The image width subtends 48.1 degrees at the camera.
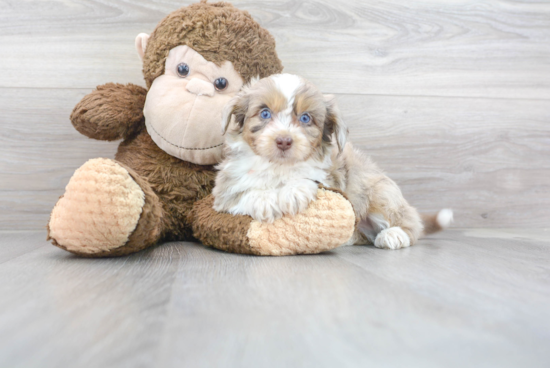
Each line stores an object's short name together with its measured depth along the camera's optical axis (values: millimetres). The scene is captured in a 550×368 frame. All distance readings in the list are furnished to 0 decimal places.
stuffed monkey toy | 721
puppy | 732
